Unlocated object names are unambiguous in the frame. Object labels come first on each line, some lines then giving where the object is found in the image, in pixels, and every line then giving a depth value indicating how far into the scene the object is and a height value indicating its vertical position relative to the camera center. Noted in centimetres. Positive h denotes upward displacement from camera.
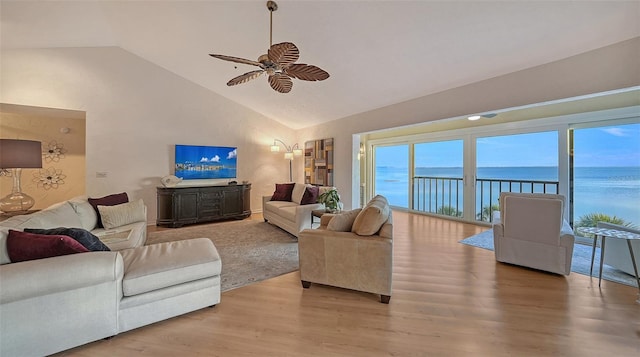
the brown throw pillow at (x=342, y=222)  246 -46
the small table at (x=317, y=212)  396 -56
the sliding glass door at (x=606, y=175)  352 +6
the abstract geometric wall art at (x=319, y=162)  600 +43
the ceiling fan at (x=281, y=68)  224 +117
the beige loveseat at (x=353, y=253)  219 -71
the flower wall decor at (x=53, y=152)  502 +54
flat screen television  542 +38
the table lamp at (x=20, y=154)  318 +32
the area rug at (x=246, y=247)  279 -106
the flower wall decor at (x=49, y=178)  499 -1
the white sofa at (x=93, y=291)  144 -79
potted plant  378 -34
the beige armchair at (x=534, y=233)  275 -66
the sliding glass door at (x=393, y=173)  669 +15
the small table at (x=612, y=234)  222 -53
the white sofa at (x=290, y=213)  404 -63
